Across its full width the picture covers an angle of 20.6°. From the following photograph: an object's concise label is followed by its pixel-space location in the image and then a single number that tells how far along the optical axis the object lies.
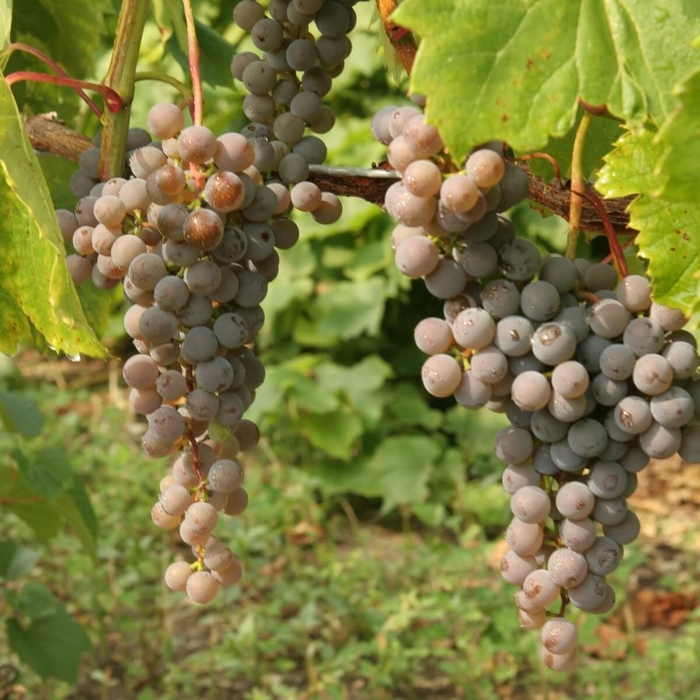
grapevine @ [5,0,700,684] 0.77
